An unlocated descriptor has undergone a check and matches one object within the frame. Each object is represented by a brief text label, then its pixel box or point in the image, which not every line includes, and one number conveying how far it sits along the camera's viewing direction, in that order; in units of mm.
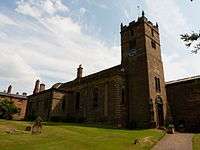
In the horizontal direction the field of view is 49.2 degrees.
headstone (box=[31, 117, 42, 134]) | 20311
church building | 32094
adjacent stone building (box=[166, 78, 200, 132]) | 33094
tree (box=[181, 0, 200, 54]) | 12750
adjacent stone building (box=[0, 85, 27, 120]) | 58219
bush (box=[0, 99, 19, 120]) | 41812
